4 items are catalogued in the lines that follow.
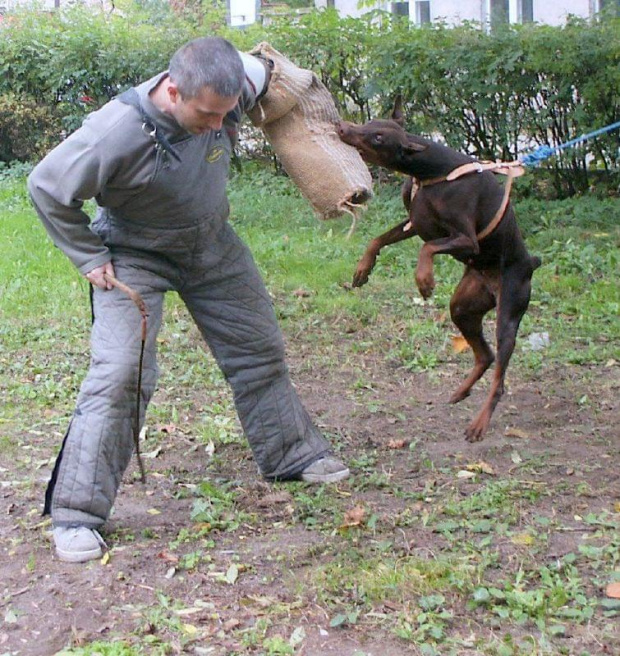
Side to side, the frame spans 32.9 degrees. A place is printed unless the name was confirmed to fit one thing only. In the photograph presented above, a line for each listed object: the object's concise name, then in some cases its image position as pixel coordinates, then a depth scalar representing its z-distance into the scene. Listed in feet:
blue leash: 18.63
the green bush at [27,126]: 50.62
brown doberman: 16.87
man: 13.41
